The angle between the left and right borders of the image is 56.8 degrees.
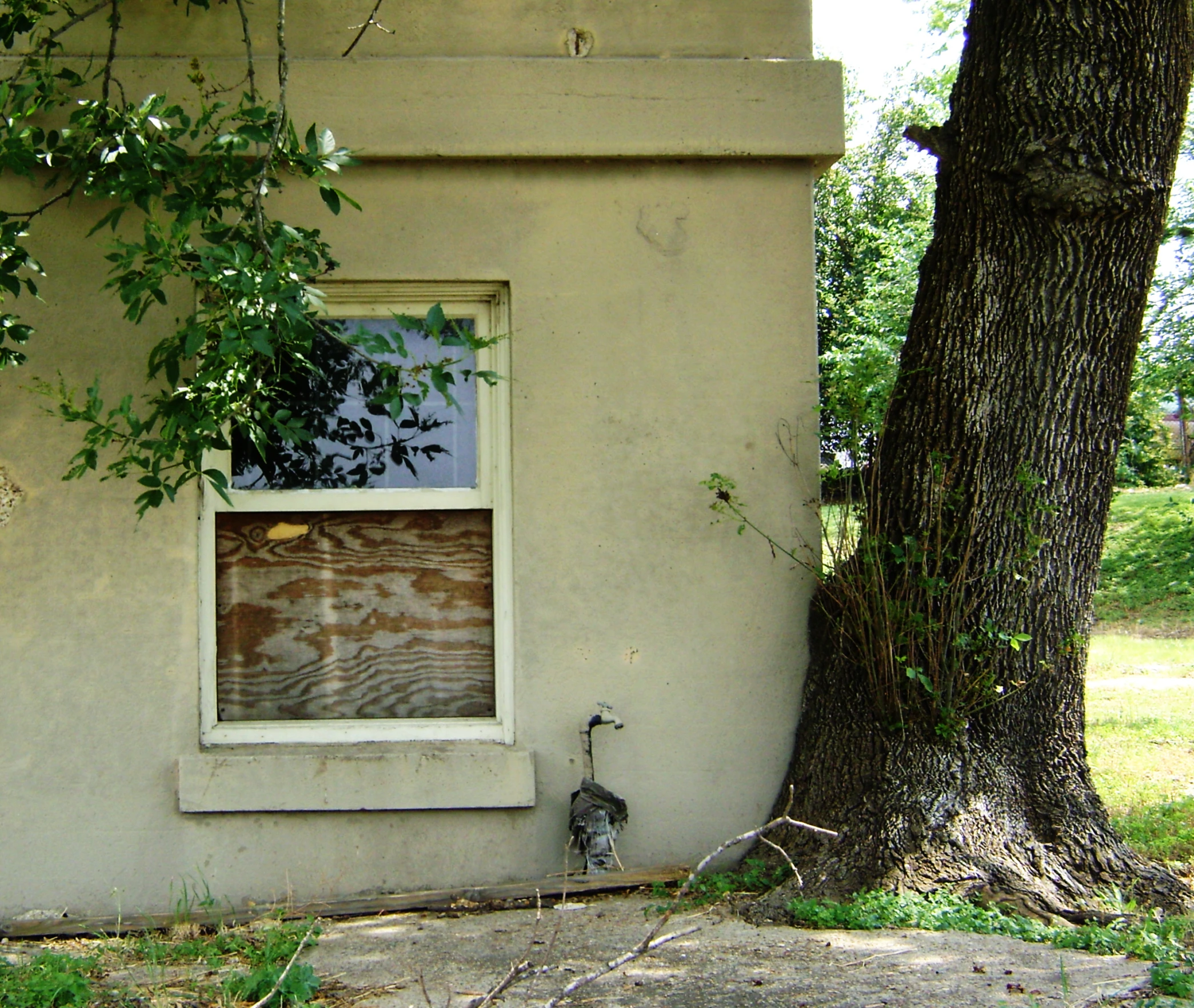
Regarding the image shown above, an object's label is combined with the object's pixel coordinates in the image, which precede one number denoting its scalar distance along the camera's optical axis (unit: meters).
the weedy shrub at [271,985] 2.96
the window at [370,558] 4.09
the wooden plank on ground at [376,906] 3.79
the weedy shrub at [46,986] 2.90
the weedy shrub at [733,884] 3.76
